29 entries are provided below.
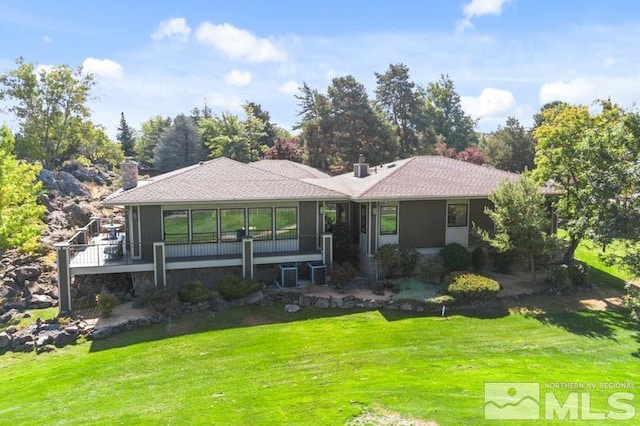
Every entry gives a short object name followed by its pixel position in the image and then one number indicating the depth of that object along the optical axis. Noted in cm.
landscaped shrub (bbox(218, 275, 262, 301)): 1481
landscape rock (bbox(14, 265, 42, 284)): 1686
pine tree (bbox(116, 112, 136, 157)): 7188
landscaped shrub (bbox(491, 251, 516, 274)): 1769
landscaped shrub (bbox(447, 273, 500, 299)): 1469
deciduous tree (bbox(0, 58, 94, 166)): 3622
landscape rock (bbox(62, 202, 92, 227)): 2514
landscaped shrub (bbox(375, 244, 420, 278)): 1666
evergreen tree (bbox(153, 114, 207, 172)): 5262
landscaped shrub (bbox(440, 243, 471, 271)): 1709
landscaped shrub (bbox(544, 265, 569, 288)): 1625
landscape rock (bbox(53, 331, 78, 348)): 1219
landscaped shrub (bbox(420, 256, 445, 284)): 1670
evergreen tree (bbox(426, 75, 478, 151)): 5860
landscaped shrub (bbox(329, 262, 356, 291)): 1609
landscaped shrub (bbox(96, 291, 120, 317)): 1358
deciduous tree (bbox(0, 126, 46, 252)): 1565
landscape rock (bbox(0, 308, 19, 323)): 1408
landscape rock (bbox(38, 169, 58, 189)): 3212
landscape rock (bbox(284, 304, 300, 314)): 1445
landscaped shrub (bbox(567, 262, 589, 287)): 1670
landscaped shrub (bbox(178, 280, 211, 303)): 1438
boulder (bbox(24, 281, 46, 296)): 1605
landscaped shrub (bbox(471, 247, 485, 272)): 1769
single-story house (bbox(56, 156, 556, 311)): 1525
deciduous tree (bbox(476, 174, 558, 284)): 1530
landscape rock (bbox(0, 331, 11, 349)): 1223
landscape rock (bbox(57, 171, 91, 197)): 3344
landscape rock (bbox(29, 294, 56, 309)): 1518
